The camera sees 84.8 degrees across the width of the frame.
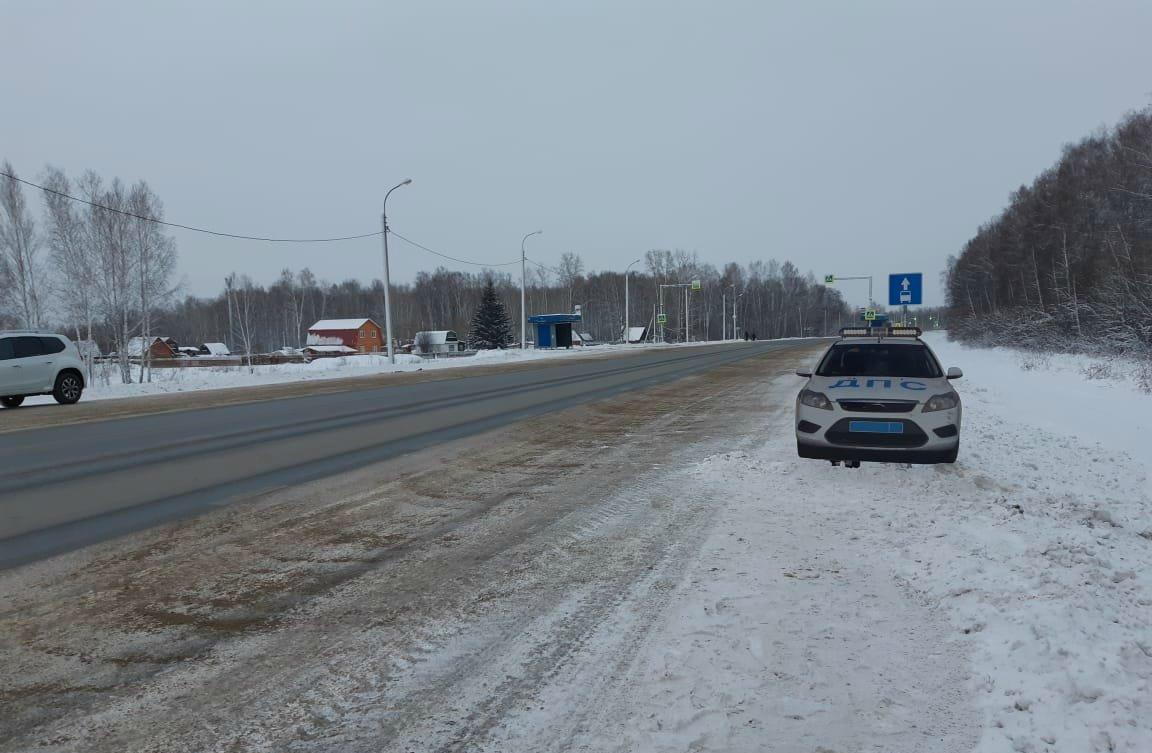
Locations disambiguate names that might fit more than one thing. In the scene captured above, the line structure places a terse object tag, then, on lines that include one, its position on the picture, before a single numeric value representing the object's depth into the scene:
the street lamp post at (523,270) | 46.79
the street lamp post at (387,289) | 31.53
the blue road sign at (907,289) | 24.45
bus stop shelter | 62.25
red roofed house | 95.88
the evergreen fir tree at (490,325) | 79.62
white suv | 15.93
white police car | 6.78
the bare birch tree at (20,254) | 35.44
